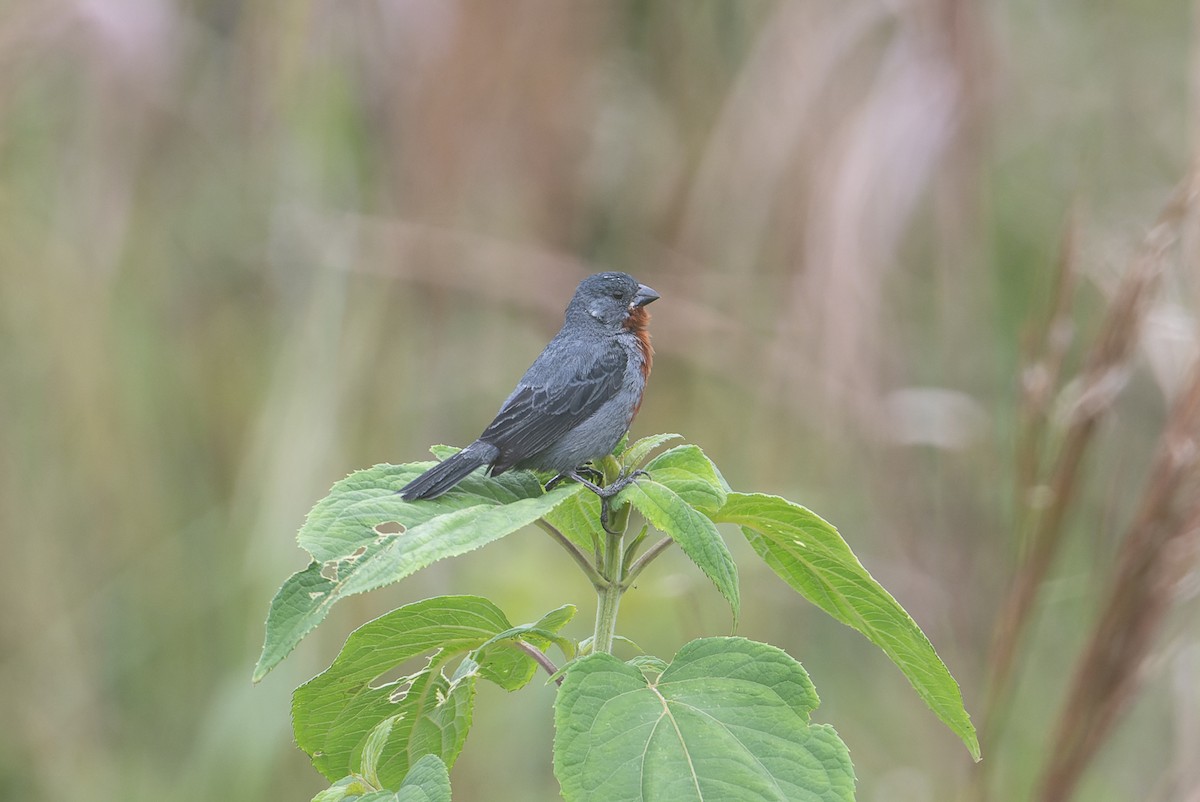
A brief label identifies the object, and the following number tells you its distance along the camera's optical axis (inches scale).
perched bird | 194.5
